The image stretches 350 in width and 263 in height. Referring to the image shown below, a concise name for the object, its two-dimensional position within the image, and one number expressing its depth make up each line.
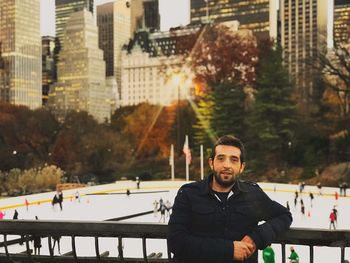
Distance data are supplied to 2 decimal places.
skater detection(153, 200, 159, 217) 23.04
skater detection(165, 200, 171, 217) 21.96
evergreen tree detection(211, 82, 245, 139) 49.69
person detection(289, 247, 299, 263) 9.57
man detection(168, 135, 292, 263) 2.72
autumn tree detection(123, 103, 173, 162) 61.47
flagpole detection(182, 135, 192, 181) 40.38
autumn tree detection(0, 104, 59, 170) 55.41
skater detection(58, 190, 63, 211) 25.58
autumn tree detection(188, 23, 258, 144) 50.03
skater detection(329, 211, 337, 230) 18.33
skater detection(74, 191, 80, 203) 29.77
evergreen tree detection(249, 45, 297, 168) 47.00
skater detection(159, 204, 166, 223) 21.55
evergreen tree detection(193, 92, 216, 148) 50.28
